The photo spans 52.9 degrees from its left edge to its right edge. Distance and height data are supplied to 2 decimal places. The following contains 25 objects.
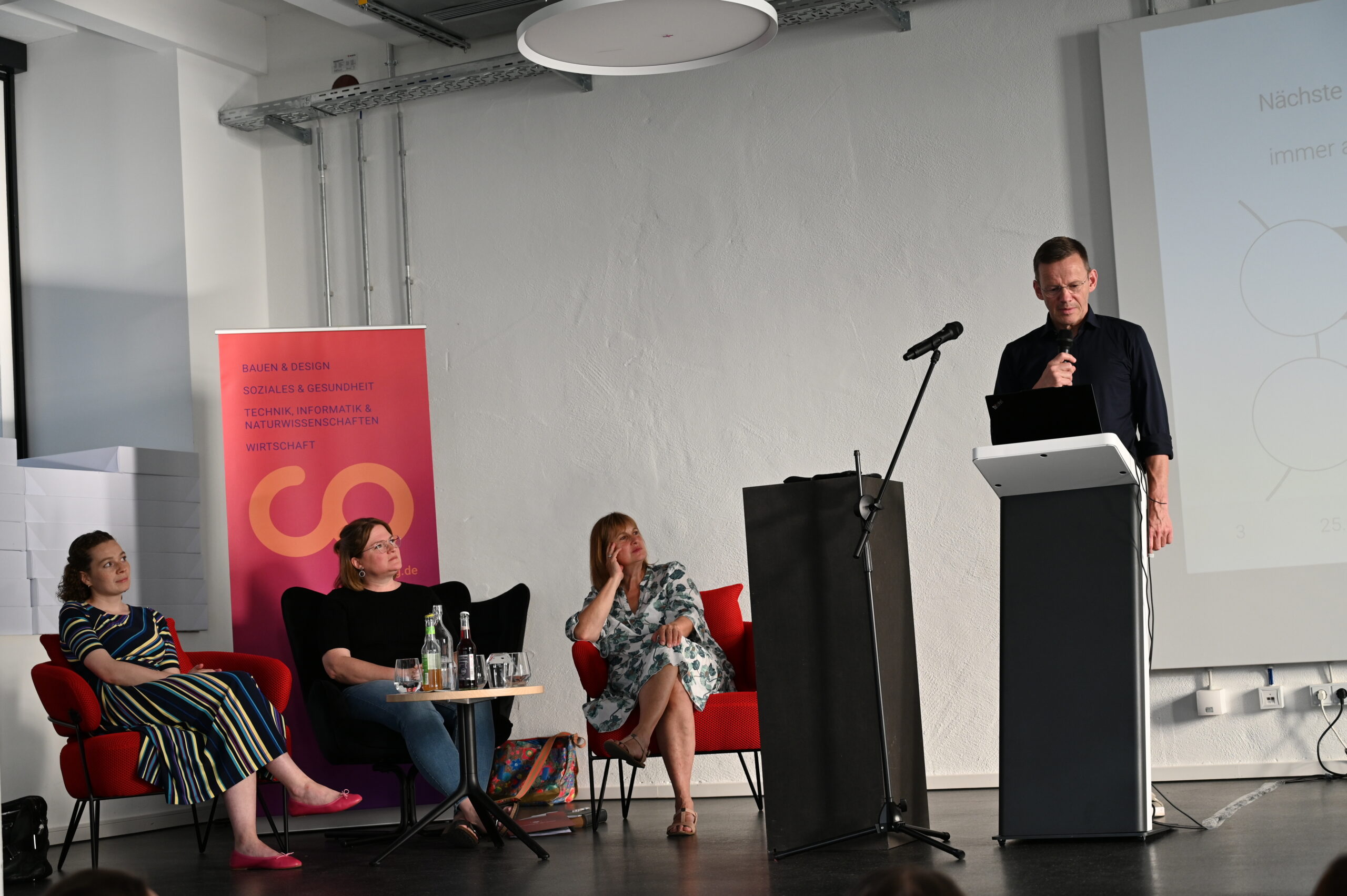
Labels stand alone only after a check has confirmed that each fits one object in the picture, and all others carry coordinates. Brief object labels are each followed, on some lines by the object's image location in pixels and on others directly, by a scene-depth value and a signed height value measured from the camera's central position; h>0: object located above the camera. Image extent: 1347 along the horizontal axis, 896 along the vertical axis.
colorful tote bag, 5.41 -0.93
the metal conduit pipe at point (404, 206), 6.55 +1.65
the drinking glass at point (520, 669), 4.43 -0.43
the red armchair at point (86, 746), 4.36 -0.58
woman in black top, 4.69 -0.36
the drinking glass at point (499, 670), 4.38 -0.42
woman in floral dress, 4.70 -0.43
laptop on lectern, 3.25 +0.22
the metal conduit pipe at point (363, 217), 6.60 +1.62
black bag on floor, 4.31 -0.86
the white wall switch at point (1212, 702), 5.04 -0.76
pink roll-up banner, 5.64 +0.41
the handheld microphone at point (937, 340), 3.60 +0.46
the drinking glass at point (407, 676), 4.32 -0.41
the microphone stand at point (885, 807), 3.60 -0.79
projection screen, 4.95 +0.74
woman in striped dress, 4.41 -0.52
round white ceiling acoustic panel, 4.23 +1.63
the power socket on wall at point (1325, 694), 4.89 -0.74
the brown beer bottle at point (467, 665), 4.33 -0.39
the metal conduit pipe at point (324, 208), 6.68 +1.70
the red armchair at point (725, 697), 4.77 -0.61
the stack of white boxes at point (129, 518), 5.43 +0.19
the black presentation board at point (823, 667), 3.76 -0.42
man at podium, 3.68 +0.38
